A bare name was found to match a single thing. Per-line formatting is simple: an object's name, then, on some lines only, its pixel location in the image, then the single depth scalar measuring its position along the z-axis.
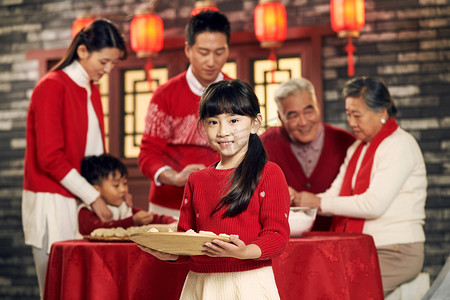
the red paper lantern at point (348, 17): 4.93
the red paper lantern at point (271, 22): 5.20
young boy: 2.73
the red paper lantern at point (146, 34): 5.57
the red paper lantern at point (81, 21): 5.55
